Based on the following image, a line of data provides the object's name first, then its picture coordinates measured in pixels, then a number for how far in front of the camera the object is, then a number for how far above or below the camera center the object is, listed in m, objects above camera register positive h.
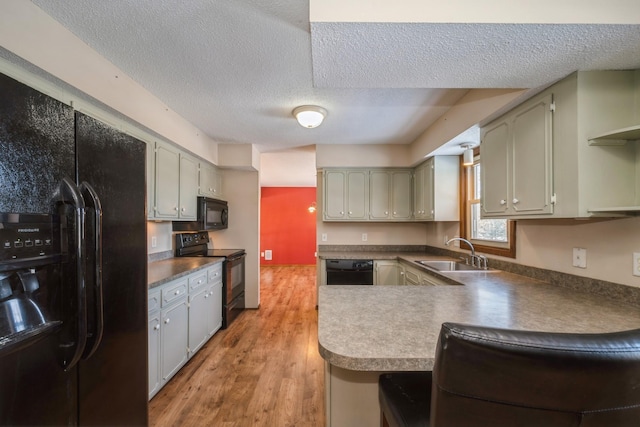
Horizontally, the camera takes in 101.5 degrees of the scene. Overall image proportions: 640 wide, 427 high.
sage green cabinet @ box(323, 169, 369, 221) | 3.69 +0.28
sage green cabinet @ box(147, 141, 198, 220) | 2.34 +0.32
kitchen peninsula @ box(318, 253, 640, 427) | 0.86 -0.46
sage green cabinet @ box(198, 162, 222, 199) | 3.28 +0.47
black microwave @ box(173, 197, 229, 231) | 3.09 -0.03
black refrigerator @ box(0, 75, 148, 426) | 0.82 -0.18
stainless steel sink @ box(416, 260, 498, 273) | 2.74 -0.55
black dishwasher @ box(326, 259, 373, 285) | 3.28 -0.72
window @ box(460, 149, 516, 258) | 2.28 -0.12
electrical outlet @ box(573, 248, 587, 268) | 1.57 -0.27
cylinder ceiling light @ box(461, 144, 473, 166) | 2.46 +0.55
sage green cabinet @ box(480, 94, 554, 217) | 1.49 +0.34
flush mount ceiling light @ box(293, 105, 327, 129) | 2.39 +0.93
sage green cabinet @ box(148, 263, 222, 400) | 1.89 -0.91
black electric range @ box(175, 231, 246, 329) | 3.16 -0.65
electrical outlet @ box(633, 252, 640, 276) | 1.31 -0.25
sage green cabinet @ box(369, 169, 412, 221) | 3.68 +0.28
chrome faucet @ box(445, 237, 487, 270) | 2.47 -0.44
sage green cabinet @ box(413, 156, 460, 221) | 3.06 +0.31
